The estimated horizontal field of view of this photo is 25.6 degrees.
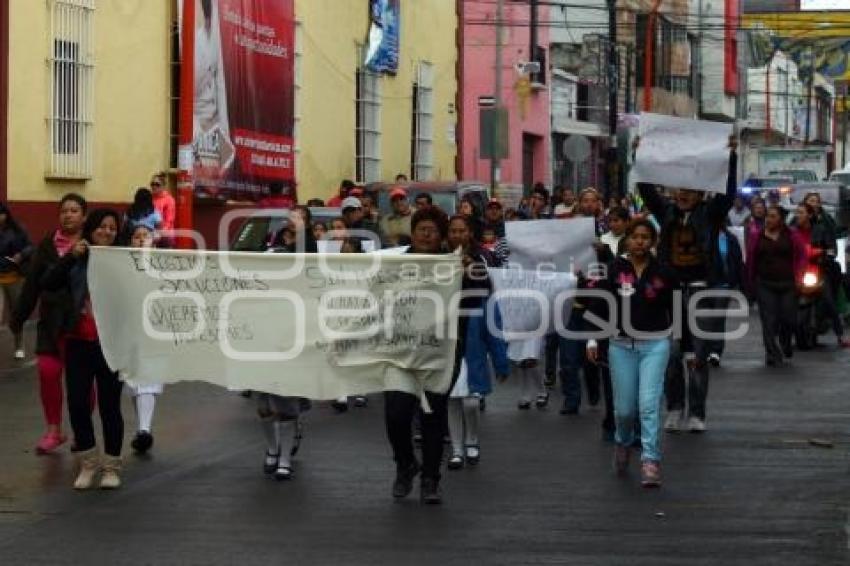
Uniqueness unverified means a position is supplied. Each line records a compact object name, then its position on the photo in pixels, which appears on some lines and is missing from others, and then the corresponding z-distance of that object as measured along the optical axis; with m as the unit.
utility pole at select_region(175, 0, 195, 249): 21.50
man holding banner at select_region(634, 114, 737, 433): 13.27
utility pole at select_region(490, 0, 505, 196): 35.53
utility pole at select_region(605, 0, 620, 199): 47.31
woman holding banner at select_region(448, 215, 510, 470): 11.88
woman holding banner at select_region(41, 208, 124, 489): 11.09
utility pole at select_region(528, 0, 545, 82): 45.59
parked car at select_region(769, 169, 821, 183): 55.74
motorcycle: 21.94
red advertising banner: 27.03
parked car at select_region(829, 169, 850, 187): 50.12
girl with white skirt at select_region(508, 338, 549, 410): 15.13
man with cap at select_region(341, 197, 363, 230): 20.19
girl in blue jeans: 11.44
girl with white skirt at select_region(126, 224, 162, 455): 12.74
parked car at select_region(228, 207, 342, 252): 20.41
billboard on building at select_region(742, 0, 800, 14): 107.62
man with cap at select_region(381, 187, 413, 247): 20.08
